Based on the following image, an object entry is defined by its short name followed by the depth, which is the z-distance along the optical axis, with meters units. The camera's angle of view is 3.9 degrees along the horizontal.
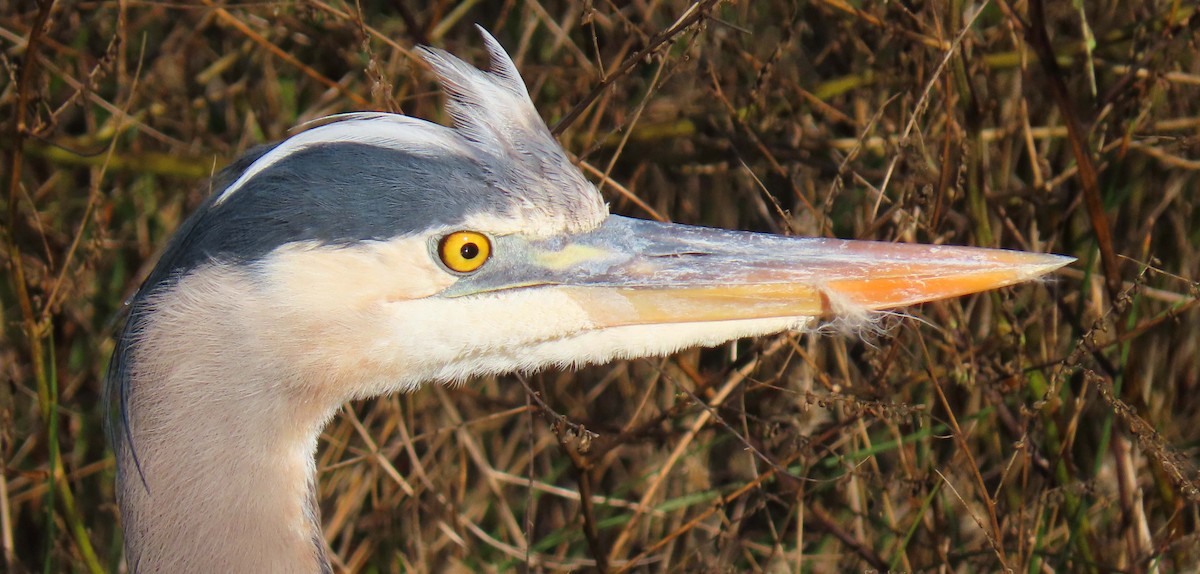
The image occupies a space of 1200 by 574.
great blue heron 5.14
